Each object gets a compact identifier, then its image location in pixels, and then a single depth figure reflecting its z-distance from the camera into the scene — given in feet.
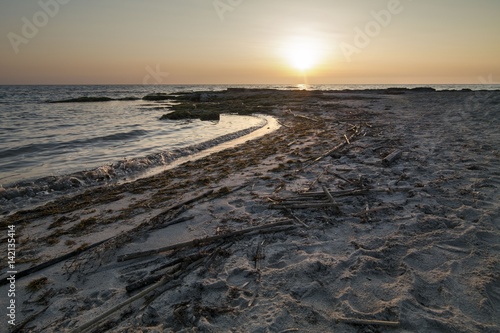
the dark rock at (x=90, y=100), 149.34
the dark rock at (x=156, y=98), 165.82
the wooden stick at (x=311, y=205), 18.26
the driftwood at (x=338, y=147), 30.45
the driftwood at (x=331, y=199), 17.99
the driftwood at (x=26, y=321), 9.87
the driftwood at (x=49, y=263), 12.82
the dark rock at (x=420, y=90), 182.15
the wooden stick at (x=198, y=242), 13.64
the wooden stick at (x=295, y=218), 16.26
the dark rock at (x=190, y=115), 78.48
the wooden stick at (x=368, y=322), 9.11
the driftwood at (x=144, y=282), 11.38
